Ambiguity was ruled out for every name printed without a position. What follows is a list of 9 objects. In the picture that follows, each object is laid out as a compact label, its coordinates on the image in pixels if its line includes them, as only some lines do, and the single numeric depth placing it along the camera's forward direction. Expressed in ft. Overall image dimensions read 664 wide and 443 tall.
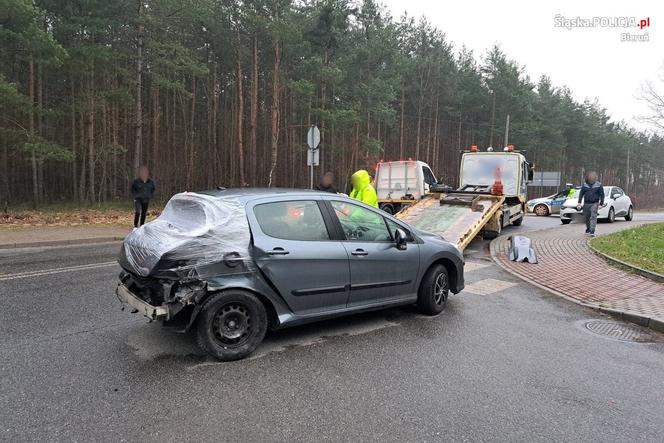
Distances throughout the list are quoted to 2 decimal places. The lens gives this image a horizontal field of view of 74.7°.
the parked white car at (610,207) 57.72
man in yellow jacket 25.44
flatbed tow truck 36.01
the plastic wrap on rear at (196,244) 12.71
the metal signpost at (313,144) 42.42
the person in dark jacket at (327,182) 35.35
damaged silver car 12.76
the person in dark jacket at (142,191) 40.06
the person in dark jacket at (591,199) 41.09
